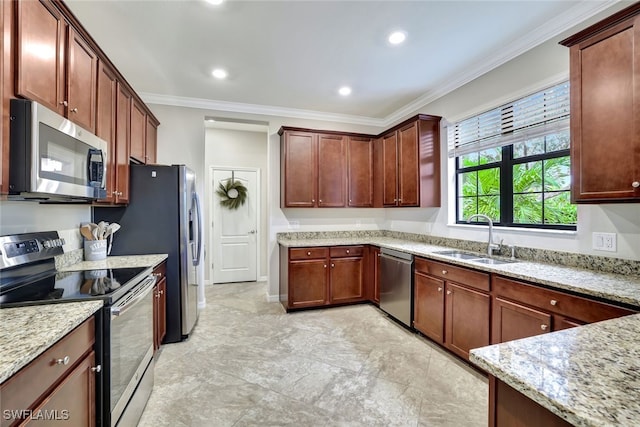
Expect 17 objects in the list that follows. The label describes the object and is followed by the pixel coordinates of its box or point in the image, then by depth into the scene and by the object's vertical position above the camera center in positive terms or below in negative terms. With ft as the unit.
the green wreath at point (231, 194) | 16.97 +1.24
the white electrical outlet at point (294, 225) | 14.01 -0.49
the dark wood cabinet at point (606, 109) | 5.19 +2.05
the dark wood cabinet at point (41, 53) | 4.47 +2.73
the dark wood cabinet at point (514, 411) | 2.39 -1.73
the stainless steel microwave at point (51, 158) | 4.34 +1.00
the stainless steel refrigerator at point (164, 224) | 9.03 -0.30
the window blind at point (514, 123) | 7.70 +2.90
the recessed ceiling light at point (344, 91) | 11.46 +5.04
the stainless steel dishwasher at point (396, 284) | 10.25 -2.60
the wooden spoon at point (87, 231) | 8.00 -0.46
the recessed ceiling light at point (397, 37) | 7.95 +5.00
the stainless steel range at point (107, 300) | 4.68 -1.55
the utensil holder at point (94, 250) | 8.10 -0.99
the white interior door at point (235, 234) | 16.94 -1.12
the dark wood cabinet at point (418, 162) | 11.52 +2.20
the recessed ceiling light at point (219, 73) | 9.96 +4.98
